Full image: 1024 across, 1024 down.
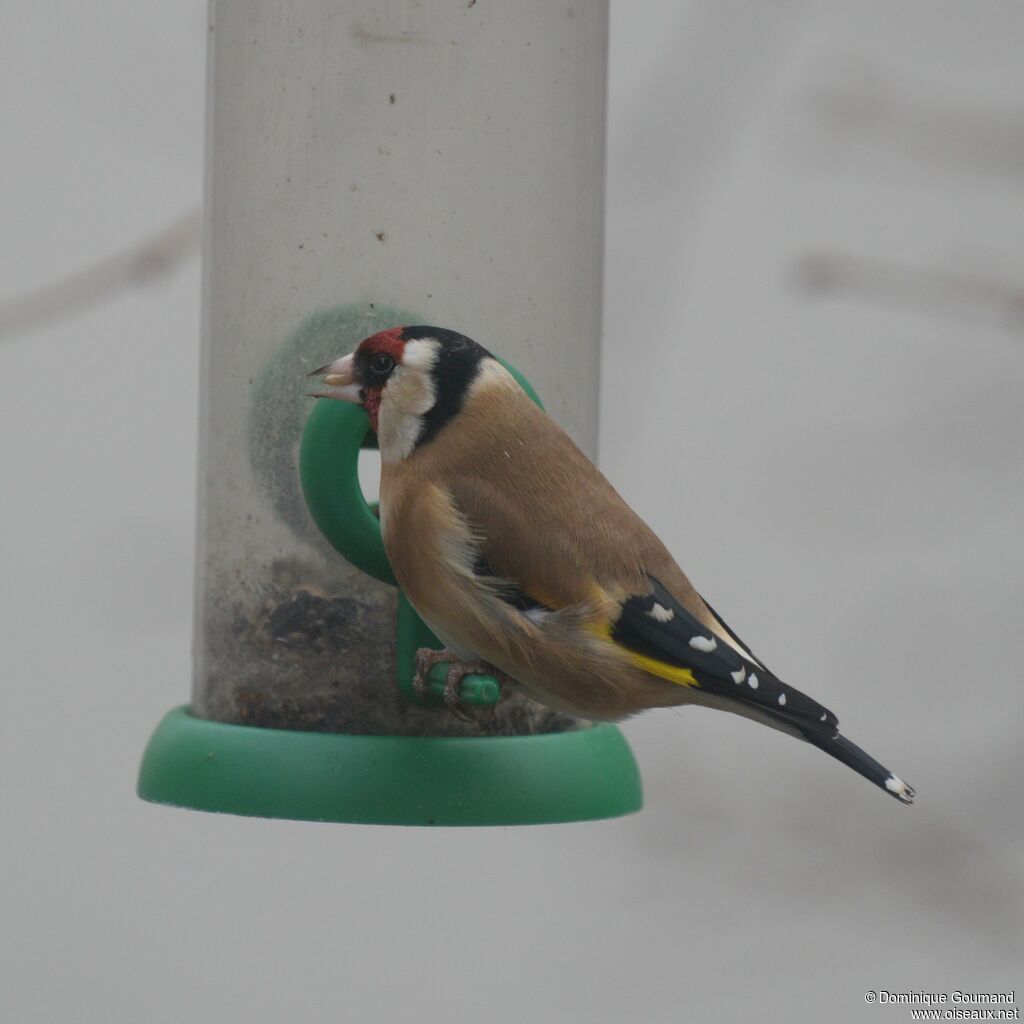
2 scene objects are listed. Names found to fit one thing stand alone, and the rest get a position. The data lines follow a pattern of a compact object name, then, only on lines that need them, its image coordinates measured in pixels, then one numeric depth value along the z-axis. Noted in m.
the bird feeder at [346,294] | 6.11
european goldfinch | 5.55
